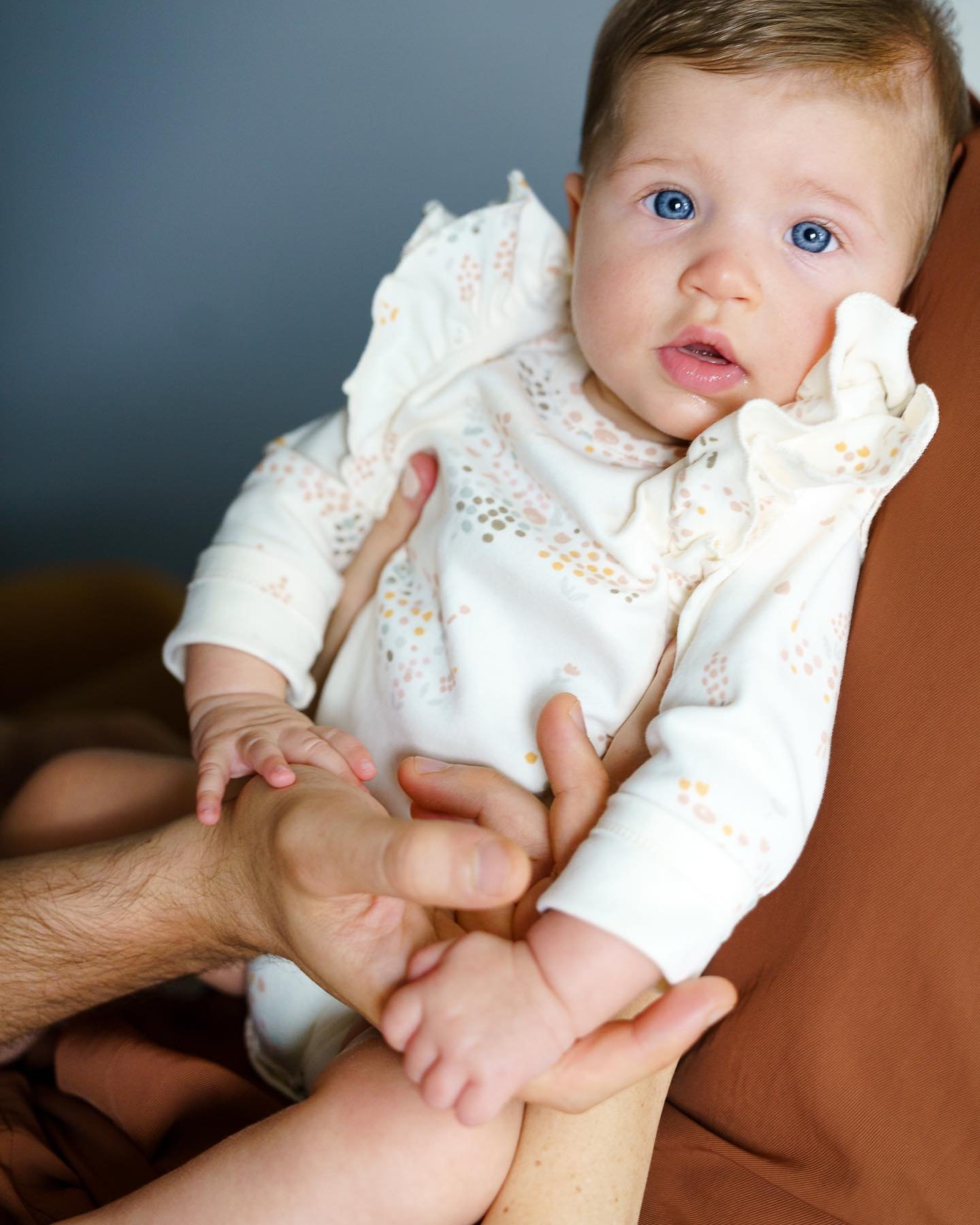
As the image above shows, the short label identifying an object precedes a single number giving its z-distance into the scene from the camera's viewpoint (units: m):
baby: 0.37
